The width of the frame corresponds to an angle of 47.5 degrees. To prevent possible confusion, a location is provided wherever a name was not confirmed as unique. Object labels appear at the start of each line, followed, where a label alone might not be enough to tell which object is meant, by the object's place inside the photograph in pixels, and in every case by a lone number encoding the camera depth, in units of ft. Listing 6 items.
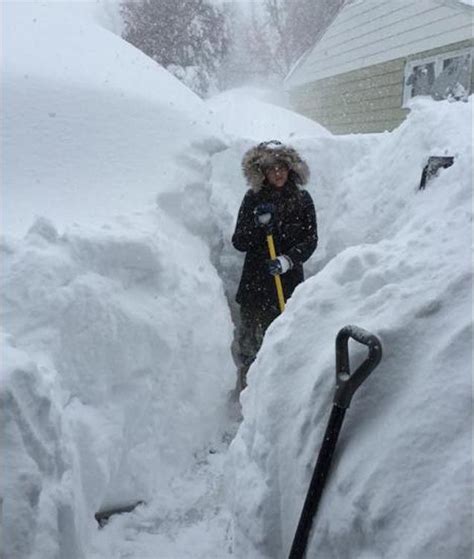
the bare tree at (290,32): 86.19
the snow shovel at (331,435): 5.45
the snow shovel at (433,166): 10.42
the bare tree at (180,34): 64.69
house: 28.73
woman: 12.41
